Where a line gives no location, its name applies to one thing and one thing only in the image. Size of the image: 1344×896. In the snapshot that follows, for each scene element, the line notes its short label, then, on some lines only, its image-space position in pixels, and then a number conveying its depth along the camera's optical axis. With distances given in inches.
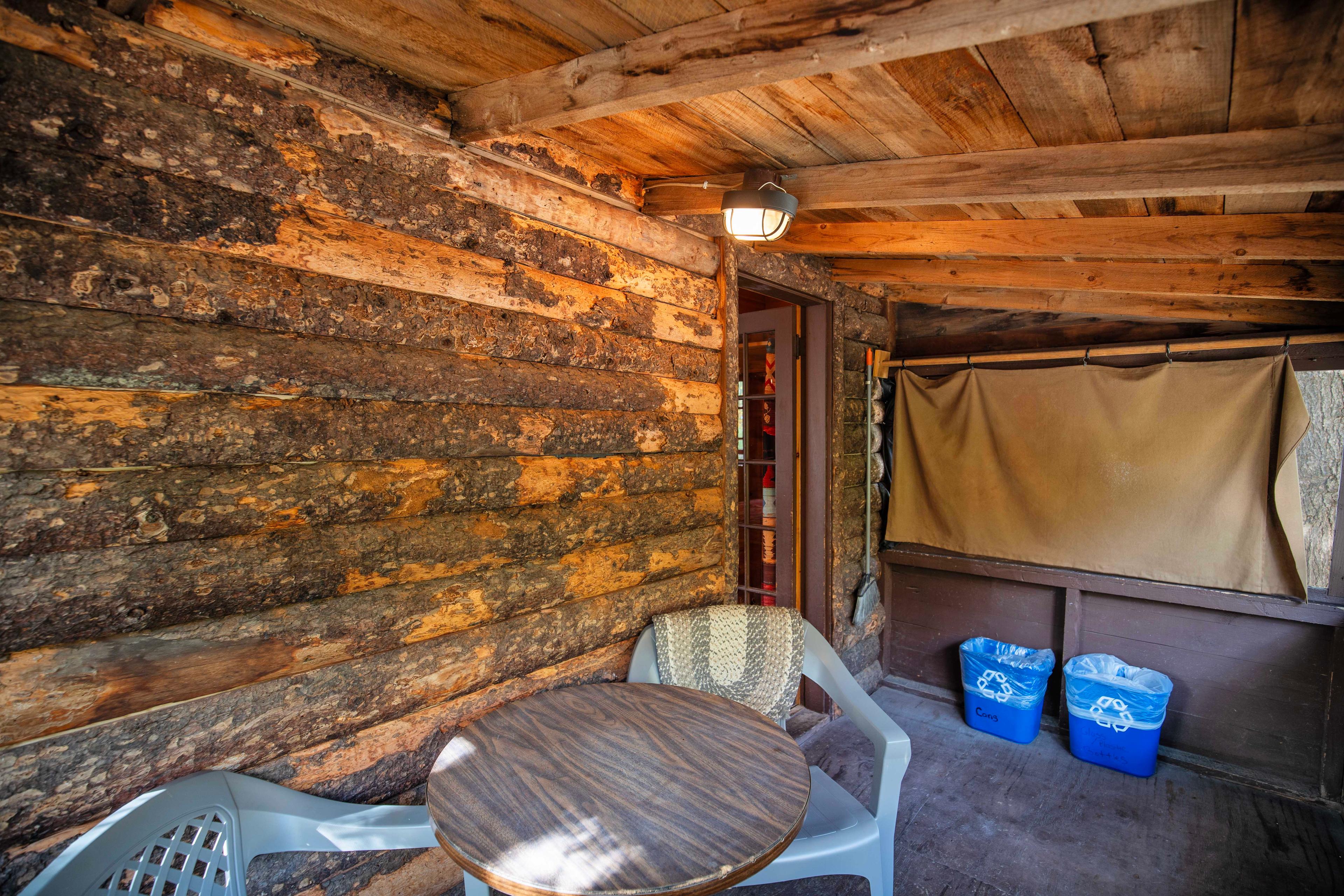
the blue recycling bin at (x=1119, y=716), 115.5
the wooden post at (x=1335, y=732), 109.0
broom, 147.1
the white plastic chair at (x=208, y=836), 42.3
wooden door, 141.3
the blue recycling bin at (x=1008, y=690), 128.1
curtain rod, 111.4
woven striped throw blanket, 91.6
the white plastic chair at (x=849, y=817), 67.0
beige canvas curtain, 113.0
